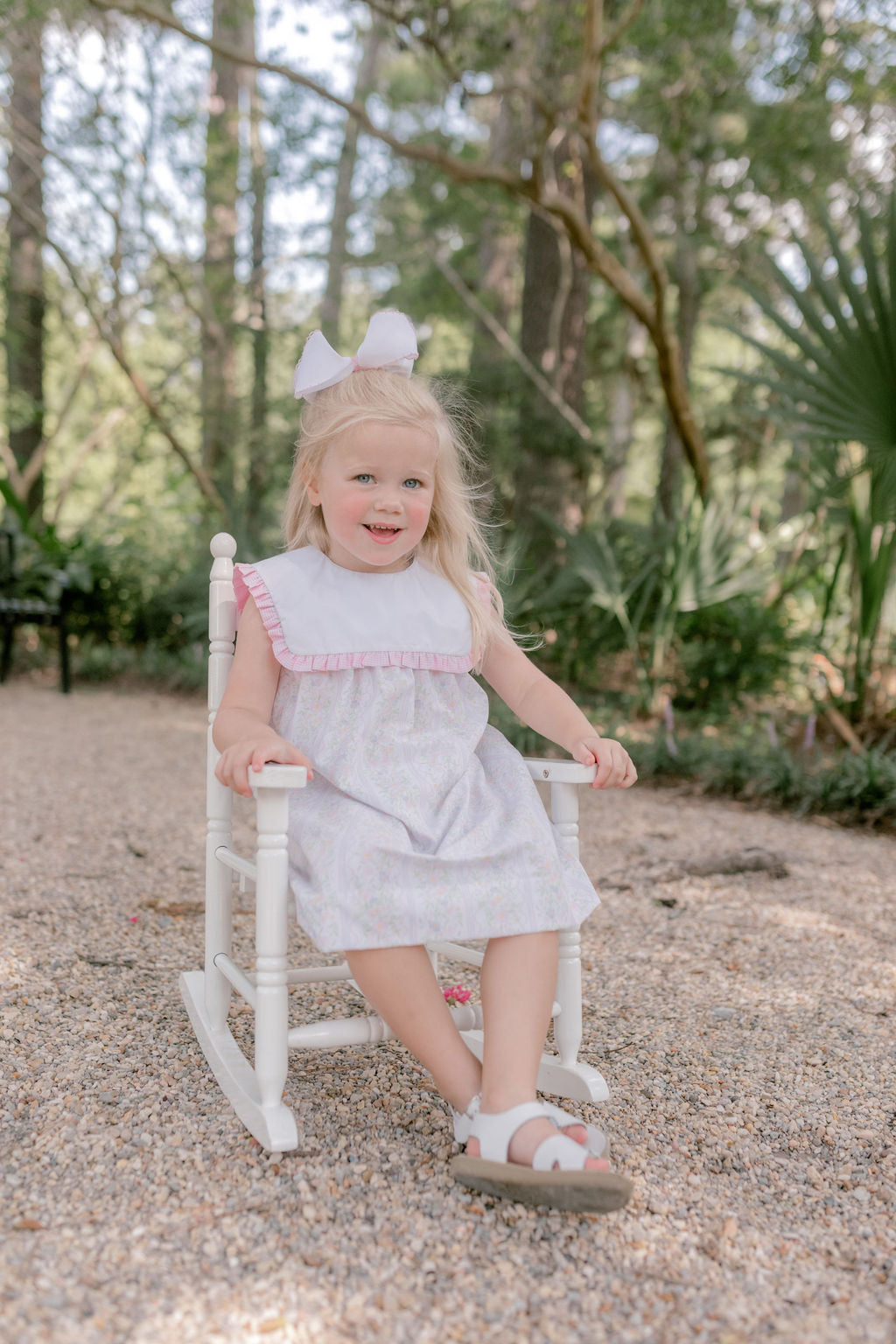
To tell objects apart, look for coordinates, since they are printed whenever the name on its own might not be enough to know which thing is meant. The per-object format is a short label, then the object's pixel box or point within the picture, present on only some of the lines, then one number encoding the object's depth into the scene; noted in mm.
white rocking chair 1655
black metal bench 6863
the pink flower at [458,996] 2369
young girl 1633
